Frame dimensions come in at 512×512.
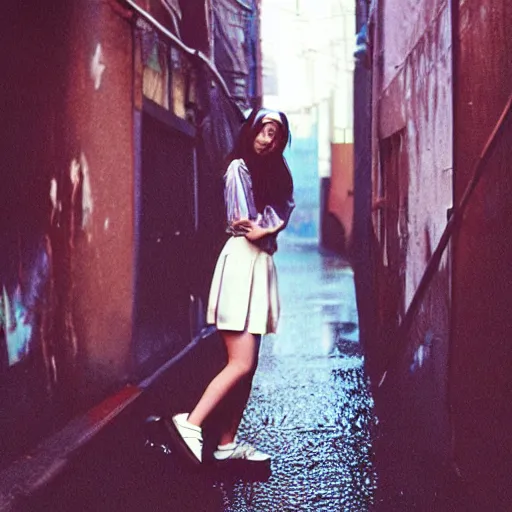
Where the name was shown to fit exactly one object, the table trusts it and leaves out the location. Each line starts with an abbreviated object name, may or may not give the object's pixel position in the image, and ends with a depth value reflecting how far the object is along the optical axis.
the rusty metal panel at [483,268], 3.94
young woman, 4.52
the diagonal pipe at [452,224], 3.92
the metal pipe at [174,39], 6.39
